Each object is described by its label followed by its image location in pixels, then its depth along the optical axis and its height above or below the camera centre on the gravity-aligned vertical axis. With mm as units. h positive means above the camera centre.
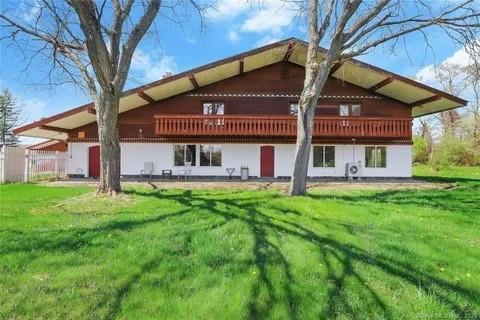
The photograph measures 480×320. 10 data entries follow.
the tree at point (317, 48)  11508 +3689
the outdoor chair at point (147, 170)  19906 -163
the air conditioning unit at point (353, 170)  20094 -181
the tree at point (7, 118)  58812 +7931
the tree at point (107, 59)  9680 +2885
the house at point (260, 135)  19781 +1933
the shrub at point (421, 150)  36594 +1624
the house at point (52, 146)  32750 +1884
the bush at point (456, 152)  31500 +1226
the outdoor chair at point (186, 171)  20016 -221
